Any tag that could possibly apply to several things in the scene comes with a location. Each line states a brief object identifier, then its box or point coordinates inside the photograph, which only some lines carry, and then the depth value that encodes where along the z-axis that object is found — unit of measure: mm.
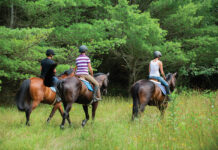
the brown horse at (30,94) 14773
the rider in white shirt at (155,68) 15140
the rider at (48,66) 14794
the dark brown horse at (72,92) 13320
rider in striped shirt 14297
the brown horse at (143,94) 14250
